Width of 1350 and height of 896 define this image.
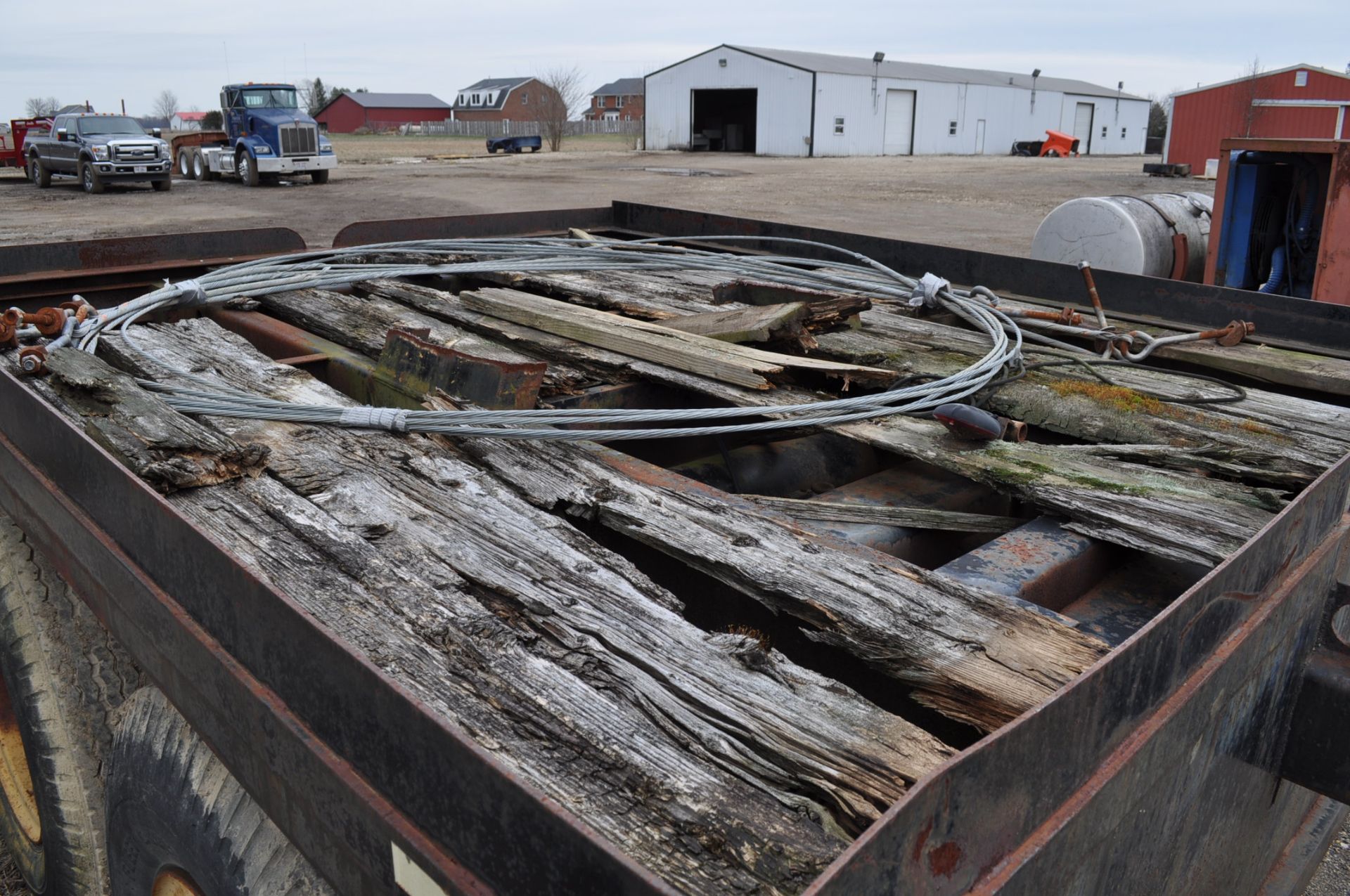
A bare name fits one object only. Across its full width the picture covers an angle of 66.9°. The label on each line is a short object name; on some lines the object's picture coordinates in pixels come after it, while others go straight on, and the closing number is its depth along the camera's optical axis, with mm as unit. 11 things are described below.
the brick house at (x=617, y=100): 83000
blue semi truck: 22484
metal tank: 6105
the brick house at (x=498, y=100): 77250
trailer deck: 1271
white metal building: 38344
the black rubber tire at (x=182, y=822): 1788
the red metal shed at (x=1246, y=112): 28125
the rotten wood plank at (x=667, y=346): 2979
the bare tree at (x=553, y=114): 45406
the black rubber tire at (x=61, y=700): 2713
